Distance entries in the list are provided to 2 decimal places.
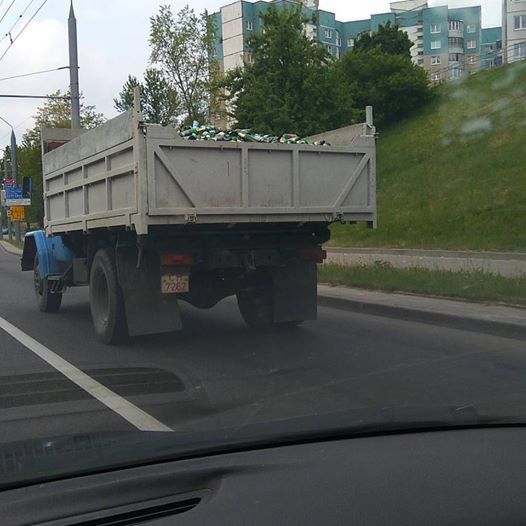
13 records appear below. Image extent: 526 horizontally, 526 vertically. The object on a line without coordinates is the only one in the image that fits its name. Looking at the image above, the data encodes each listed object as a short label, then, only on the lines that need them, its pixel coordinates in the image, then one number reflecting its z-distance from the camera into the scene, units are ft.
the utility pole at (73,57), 73.51
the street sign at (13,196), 130.84
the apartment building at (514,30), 115.24
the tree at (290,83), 79.20
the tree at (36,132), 134.02
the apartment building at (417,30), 189.83
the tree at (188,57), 110.11
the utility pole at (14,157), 127.24
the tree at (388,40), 152.05
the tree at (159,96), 112.16
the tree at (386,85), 114.73
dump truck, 26.27
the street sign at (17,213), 141.28
